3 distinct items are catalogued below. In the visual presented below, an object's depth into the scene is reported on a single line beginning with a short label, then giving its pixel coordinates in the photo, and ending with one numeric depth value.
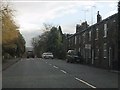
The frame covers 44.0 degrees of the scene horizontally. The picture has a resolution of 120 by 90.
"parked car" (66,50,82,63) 22.84
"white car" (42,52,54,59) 34.21
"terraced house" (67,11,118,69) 15.88
